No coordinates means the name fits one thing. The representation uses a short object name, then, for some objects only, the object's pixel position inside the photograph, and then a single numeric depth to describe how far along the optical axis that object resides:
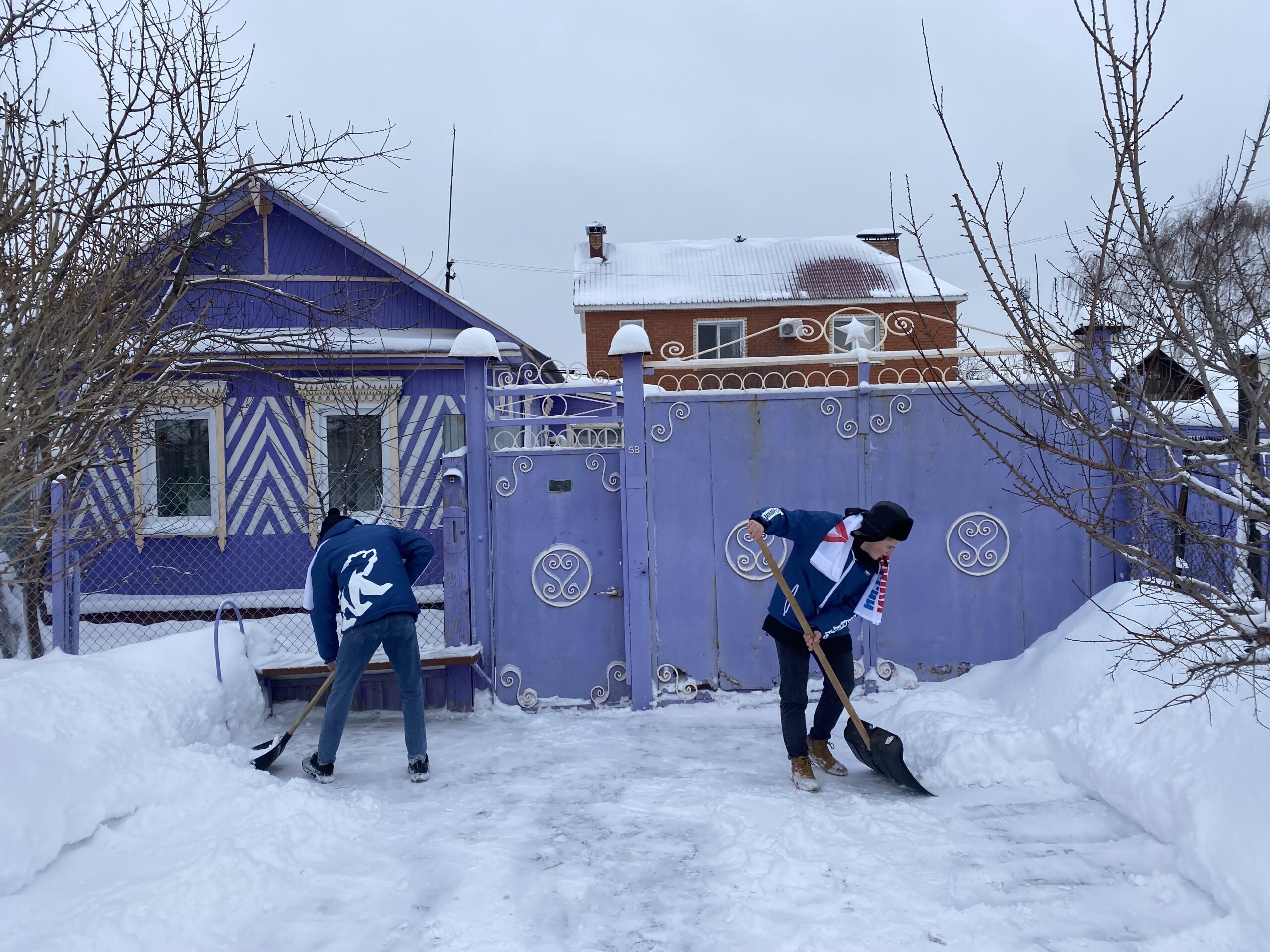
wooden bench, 6.00
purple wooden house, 9.70
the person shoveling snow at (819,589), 4.68
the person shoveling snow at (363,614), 4.88
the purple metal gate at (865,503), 6.35
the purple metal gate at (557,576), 6.37
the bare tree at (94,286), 3.38
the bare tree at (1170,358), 2.71
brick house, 20.94
